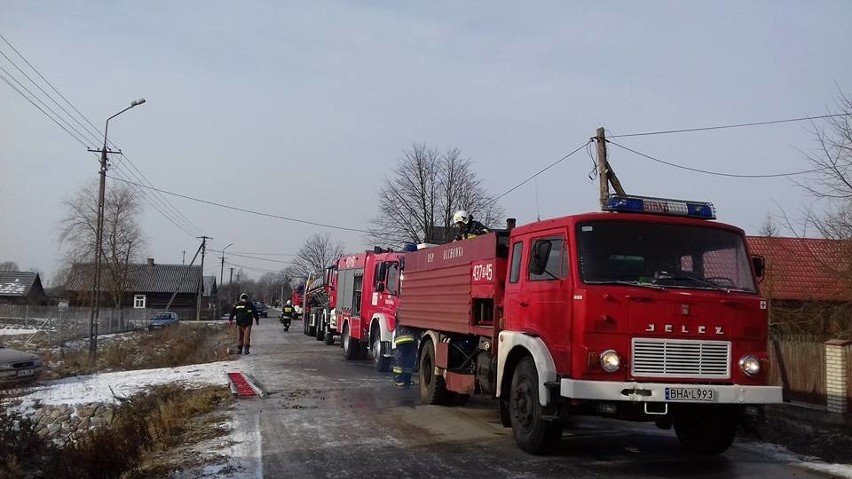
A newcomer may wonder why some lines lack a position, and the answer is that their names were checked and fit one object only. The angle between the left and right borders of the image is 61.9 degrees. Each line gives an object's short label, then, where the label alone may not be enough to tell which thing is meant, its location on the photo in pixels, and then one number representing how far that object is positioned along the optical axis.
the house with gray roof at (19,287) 74.00
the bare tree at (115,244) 52.88
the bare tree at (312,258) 105.88
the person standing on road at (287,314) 39.62
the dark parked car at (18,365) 15.46
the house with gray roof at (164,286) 80.56
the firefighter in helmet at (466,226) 11.70
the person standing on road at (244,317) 20.89
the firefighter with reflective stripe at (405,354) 13.65
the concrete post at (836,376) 10.09
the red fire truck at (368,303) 16.77
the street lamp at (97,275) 24.11
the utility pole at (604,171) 19.34
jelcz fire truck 7.04
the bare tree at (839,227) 15.33
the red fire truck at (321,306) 25.97
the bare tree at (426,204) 48.19
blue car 45.17
